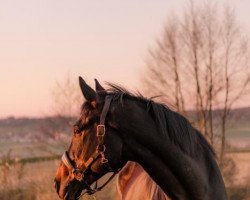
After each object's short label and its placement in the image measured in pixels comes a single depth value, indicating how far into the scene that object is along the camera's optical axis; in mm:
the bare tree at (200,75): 19688
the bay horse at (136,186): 4582
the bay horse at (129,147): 3797
